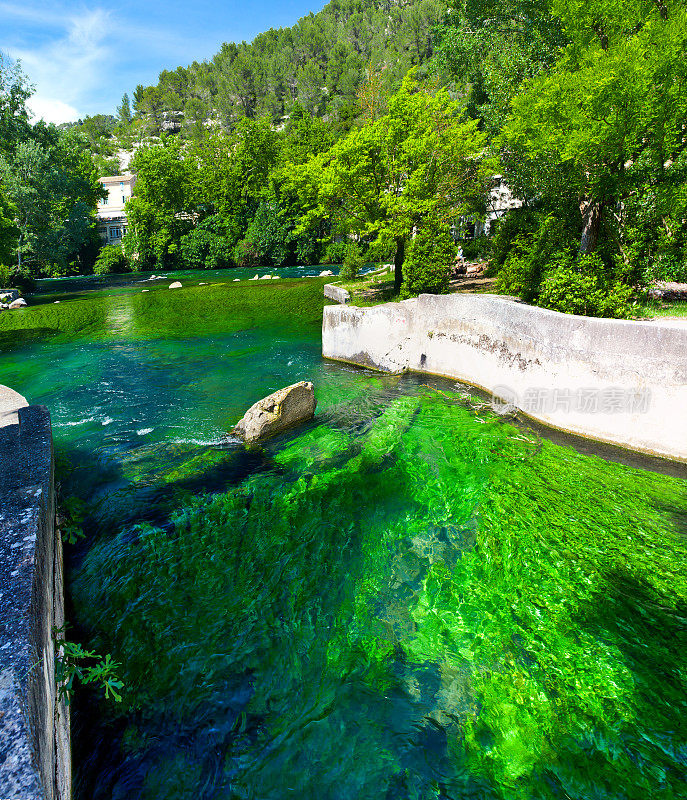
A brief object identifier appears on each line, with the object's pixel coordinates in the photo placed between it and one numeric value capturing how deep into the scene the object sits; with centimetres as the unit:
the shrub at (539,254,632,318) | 1077
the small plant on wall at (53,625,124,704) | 419
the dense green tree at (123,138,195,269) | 4953
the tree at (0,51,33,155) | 3725
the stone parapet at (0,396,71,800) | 236
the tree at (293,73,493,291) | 1609
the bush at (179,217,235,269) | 4981
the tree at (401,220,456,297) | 1653
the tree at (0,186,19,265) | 3041
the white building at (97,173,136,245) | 6769
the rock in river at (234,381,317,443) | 1016
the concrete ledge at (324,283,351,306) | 2324
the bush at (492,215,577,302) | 1450
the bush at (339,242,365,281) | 2936
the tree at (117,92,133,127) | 14100
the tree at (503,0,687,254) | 973
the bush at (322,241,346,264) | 4762
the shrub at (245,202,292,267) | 4859
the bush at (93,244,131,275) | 4941
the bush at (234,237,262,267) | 4925
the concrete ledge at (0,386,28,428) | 739
